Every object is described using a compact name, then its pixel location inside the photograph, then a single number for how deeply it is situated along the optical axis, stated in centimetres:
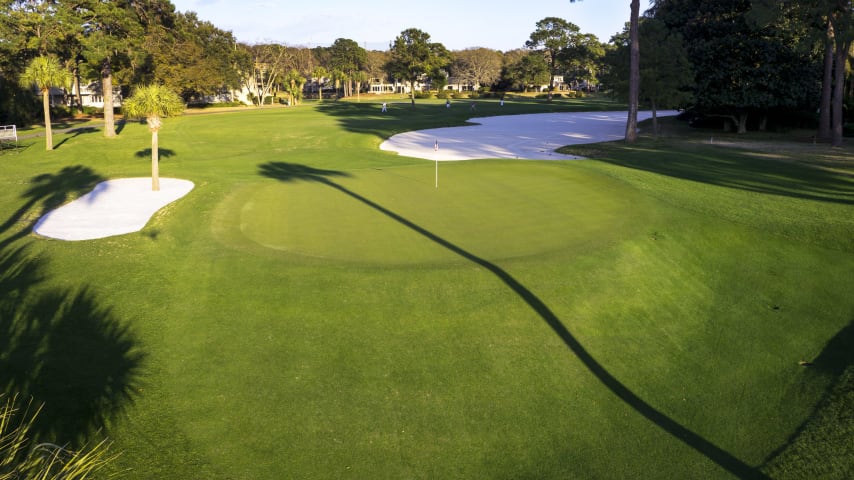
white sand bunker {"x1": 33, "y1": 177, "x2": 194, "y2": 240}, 1789
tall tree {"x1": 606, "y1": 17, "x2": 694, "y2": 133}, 4316
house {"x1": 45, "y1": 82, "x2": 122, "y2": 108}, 8372
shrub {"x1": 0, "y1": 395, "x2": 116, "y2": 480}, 642
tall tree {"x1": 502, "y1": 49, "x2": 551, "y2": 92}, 14050
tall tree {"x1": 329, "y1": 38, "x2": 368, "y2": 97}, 14279
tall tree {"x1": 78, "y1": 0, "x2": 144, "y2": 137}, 4259
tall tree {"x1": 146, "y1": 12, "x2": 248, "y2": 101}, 7631
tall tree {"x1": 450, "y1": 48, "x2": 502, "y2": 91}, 16538
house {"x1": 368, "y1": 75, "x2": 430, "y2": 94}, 17150
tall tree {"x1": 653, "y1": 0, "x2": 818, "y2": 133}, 4416
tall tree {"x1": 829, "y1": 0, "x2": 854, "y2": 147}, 3384
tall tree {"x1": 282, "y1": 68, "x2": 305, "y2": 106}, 11125
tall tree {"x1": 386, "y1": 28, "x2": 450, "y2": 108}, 12406
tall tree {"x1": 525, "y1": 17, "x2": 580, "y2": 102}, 15062
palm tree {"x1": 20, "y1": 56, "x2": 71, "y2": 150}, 3441
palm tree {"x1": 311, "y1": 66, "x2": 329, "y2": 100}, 12962
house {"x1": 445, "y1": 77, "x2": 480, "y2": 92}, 17125
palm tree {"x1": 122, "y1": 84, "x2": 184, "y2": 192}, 2262
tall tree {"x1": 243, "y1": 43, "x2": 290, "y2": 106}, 11862
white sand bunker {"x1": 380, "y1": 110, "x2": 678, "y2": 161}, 4056
